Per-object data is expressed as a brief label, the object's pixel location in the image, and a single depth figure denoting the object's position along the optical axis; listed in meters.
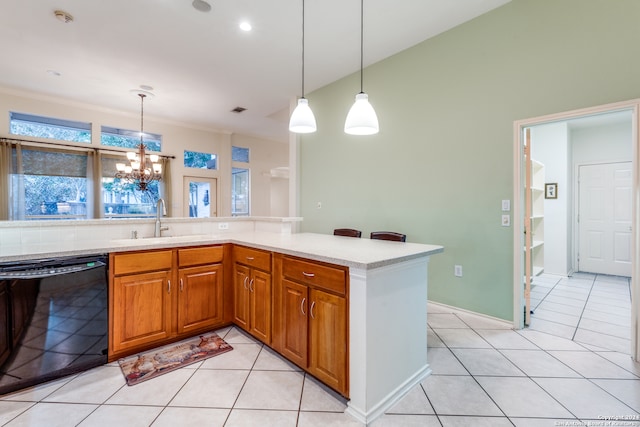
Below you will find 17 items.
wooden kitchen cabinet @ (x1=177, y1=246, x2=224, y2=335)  2.46
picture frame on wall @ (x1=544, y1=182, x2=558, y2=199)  5.09
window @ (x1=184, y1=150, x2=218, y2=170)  6.98
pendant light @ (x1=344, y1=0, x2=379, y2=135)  2.07
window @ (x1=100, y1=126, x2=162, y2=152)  5.84
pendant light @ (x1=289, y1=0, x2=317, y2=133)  2.25
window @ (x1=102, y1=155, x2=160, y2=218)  5.81
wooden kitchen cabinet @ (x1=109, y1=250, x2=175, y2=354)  2.16
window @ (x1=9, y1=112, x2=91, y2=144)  4.98
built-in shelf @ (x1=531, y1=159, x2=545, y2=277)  4.65
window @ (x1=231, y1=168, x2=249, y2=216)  7.92
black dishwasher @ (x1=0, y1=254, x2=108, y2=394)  1.79
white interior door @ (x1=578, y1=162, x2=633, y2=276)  4.82
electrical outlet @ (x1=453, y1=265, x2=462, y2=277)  3.18
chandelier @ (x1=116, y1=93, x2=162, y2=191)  5.01
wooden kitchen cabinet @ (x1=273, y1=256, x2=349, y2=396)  1.70
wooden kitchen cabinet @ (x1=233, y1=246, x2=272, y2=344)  2.28
